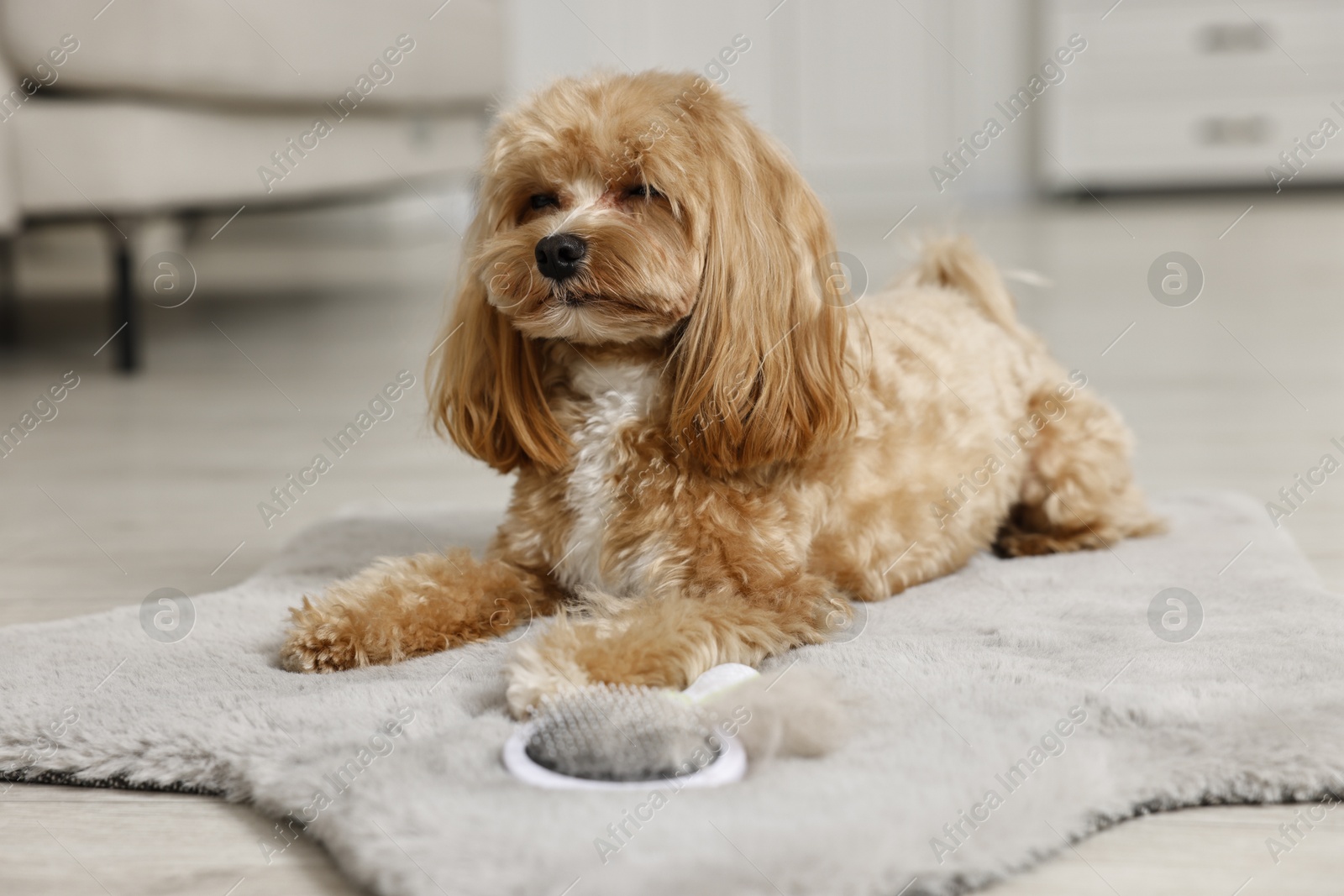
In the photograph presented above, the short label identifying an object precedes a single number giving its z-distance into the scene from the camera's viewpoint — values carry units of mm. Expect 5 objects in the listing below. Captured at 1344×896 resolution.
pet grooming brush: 1300
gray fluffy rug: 1250
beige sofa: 2165
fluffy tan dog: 1413
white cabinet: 4677
